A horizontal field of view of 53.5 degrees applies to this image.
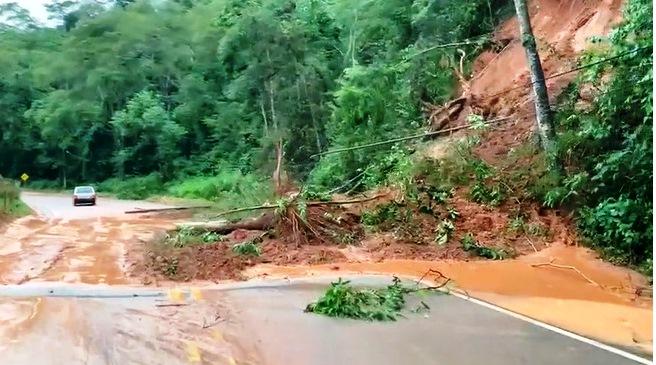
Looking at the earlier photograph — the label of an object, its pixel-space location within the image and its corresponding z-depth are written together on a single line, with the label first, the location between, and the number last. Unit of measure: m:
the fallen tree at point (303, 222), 15.35
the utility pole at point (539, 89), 15.80
